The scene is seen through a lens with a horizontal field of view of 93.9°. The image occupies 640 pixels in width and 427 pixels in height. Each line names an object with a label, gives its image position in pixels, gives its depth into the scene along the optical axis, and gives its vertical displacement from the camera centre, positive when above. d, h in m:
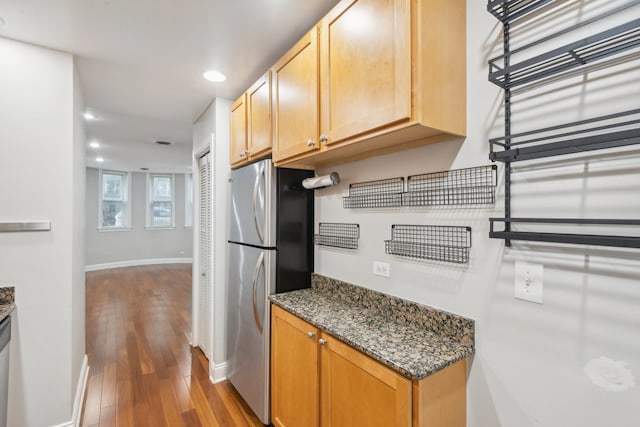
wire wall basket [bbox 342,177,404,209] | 1.60 +0.12
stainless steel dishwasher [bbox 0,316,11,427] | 1.58 -0.84
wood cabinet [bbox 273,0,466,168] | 1.12 +0.58
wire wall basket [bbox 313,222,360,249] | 1.87 -0.14
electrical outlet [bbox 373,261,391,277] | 1.65 -0.31
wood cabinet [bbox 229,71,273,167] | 2.10 +0.70
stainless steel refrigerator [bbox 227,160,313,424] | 2.02 -0.30
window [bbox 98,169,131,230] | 7.64 +0.36
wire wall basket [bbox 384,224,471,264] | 1.30 -0.14
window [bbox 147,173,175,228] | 8.30 +0.37
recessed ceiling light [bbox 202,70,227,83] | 2.32 +1.10
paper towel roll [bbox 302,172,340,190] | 1.85 +0.21
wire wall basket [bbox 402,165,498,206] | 1.22 +0.12
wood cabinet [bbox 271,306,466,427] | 1.10 -0.75
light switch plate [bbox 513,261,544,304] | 1.07 -0.25
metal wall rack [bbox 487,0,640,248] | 0.86 +0.29
